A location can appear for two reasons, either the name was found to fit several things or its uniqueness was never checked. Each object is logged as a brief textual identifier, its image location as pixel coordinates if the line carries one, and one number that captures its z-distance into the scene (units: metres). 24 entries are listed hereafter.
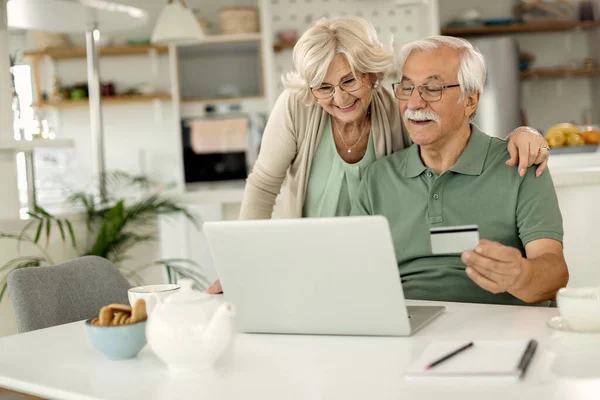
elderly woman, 2.09
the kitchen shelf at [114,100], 6.80
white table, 1.07
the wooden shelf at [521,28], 6.95
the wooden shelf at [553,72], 7.00
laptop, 1.31
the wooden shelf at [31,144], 3.02
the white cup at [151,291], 1.49
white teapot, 1.20
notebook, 1.09
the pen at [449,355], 1.14
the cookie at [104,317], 1.35
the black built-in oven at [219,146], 6.70
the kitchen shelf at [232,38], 6.57
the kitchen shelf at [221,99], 6.72
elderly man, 1.92
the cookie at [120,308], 1.36
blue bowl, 1.32
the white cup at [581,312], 1.33
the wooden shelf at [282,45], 6.30
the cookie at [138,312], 1.34
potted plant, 3.03
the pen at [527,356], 1.11
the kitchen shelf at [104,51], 6.77
